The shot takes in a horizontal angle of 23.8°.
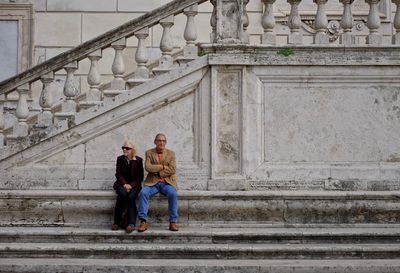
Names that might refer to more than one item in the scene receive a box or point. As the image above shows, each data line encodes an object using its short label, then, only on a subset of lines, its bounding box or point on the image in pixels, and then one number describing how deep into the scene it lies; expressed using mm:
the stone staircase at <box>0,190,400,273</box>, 11758
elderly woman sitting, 12695
